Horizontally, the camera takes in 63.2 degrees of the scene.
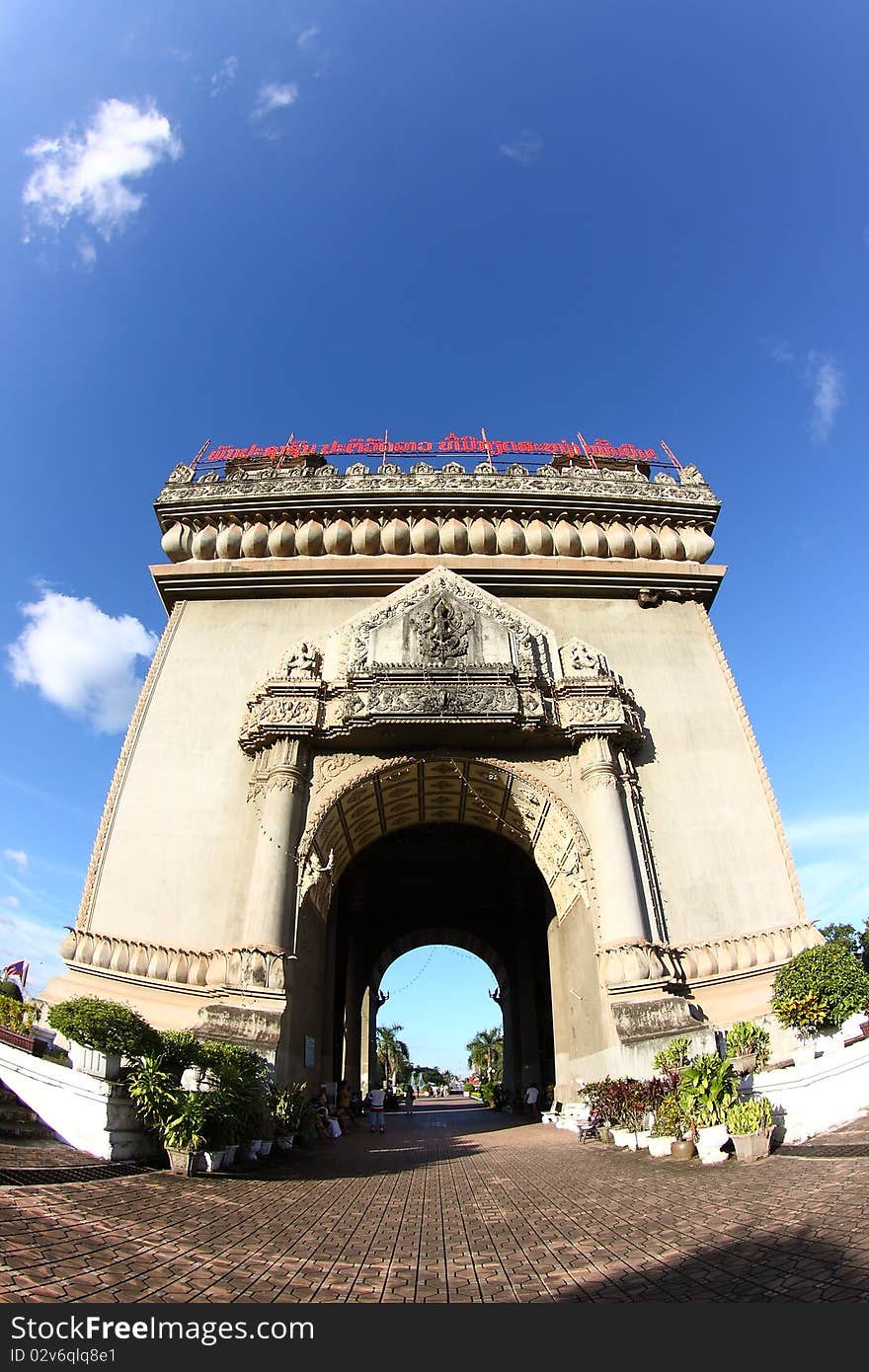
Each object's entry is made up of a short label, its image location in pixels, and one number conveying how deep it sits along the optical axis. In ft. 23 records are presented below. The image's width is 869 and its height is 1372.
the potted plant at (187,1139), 29.19
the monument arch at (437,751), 52.44
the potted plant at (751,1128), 30.45
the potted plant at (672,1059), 40.42
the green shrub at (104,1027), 30.07
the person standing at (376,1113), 66.95
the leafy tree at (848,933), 126.21
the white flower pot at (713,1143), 31.32
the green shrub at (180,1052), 33.50
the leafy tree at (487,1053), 238.48
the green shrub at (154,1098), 29.58
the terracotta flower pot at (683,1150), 32.73
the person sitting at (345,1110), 64.69
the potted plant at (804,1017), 41.11
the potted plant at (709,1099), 31.60
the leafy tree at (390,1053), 247.70
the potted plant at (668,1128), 34.01
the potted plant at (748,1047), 39.68
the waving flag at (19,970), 54.63
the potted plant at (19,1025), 33.42
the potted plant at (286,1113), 40.73
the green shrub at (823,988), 40.60
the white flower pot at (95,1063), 29.55
